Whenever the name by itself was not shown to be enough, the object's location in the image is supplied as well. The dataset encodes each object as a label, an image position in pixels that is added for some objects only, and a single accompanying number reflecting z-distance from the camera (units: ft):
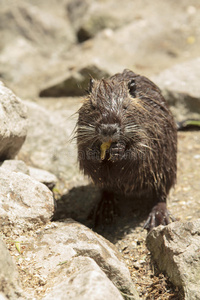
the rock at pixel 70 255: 18.73
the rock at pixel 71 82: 44.09
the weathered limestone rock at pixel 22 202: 21.01
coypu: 22.85
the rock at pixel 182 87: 40.22
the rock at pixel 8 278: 16.16
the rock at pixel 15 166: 25.88
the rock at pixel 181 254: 19.10
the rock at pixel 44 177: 28.11
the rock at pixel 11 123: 24.36
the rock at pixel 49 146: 34.01
